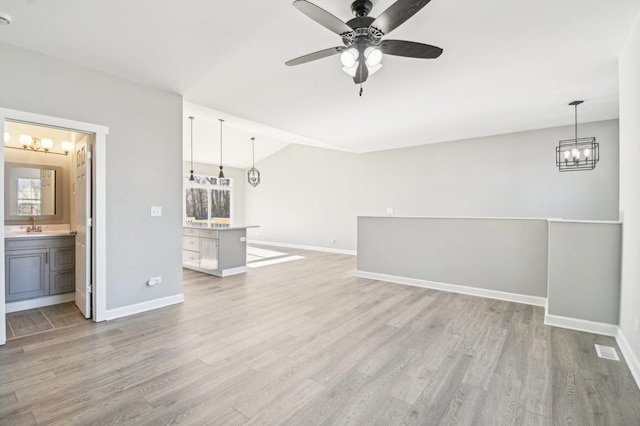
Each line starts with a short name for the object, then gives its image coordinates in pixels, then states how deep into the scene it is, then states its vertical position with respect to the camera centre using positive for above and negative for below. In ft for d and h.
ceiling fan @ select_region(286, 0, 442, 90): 6.43 +4.23
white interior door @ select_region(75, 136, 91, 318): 10.98 -0.69
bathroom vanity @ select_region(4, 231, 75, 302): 12.00 -2.37
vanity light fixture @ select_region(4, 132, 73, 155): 13.33 +2.95
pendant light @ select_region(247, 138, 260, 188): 26.20 +5.20
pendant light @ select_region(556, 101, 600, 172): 14.53 +2.85
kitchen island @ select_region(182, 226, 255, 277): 18.38 -2.58
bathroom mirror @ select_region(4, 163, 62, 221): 13.29 +0.77
